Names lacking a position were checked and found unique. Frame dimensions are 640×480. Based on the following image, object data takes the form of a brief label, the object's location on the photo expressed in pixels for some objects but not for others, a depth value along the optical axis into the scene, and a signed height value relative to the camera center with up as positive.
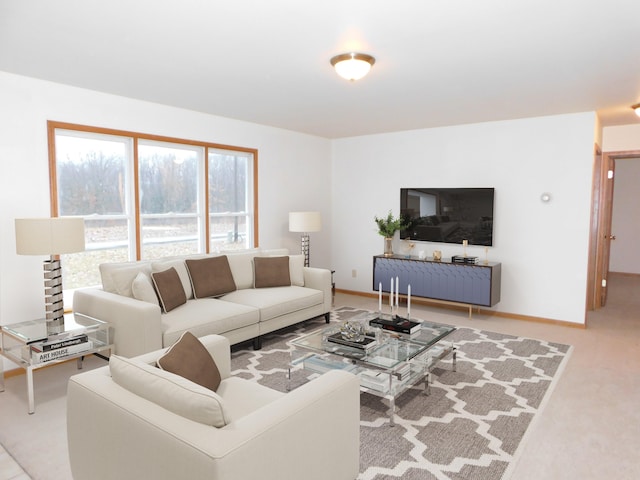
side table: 3.02 -0.96
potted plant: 6.22 -0.23
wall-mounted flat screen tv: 5.65 -0.02
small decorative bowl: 3.32 -0.93
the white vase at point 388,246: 6.30 -0.49
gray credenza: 5.35 -0.86
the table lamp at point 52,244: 3.16 -0.25
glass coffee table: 2.99 -1.05
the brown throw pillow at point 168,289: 3.91 -0.71
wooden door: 5.92 -0.12
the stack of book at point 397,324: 3.53 -0.93
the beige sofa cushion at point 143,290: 3.74 -0.68
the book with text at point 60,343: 3.04 -0.96
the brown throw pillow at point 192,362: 2.04 -0.74
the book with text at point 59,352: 3.01 -1.02
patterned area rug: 2.46 -1.40
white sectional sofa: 3.43 -0.88
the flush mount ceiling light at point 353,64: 3.08 +1.06
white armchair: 1.48 -0.85
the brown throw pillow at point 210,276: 4.42 -0.68
